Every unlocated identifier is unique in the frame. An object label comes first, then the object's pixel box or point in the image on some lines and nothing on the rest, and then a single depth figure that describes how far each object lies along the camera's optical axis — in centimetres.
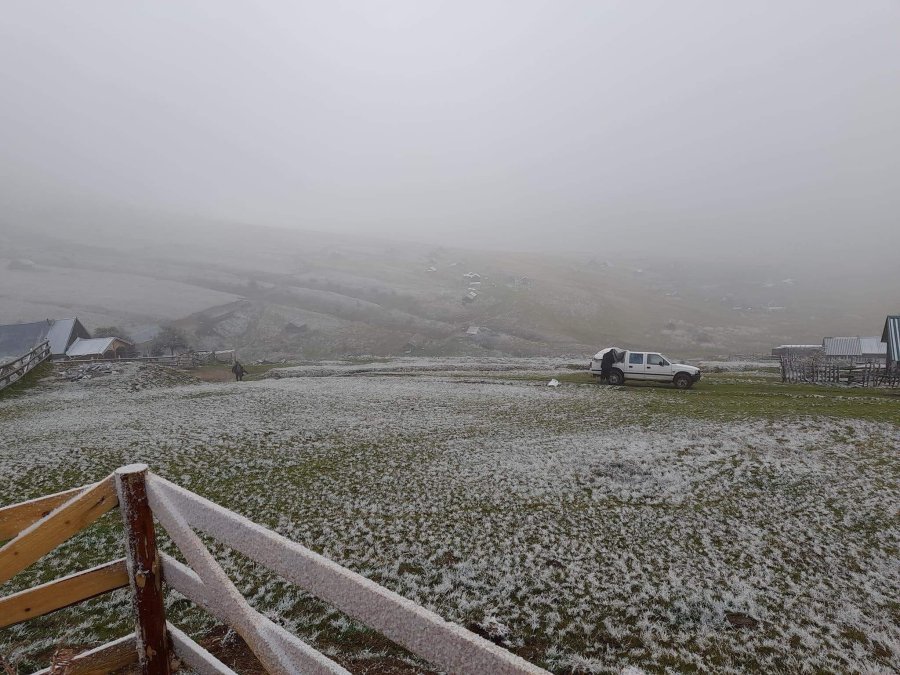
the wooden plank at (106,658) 353
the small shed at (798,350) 6625
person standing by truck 2933
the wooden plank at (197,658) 330
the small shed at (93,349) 5158
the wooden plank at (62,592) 335
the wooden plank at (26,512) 362
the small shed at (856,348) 5391
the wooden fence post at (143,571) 321
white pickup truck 2777
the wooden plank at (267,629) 242
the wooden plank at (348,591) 210
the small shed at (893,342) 3303
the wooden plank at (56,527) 312
